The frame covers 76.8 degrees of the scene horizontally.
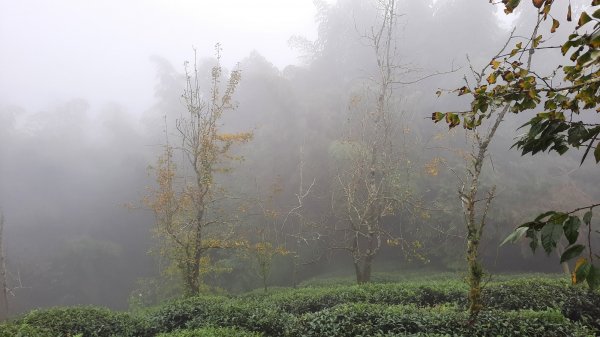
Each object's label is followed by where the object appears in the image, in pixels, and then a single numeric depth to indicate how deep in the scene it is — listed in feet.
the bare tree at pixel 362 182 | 44.27
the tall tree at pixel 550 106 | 5.02
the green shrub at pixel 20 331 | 21.49
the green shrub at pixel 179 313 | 29.22
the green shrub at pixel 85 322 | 26.00
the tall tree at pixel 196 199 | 41.37
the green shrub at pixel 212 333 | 21.55
